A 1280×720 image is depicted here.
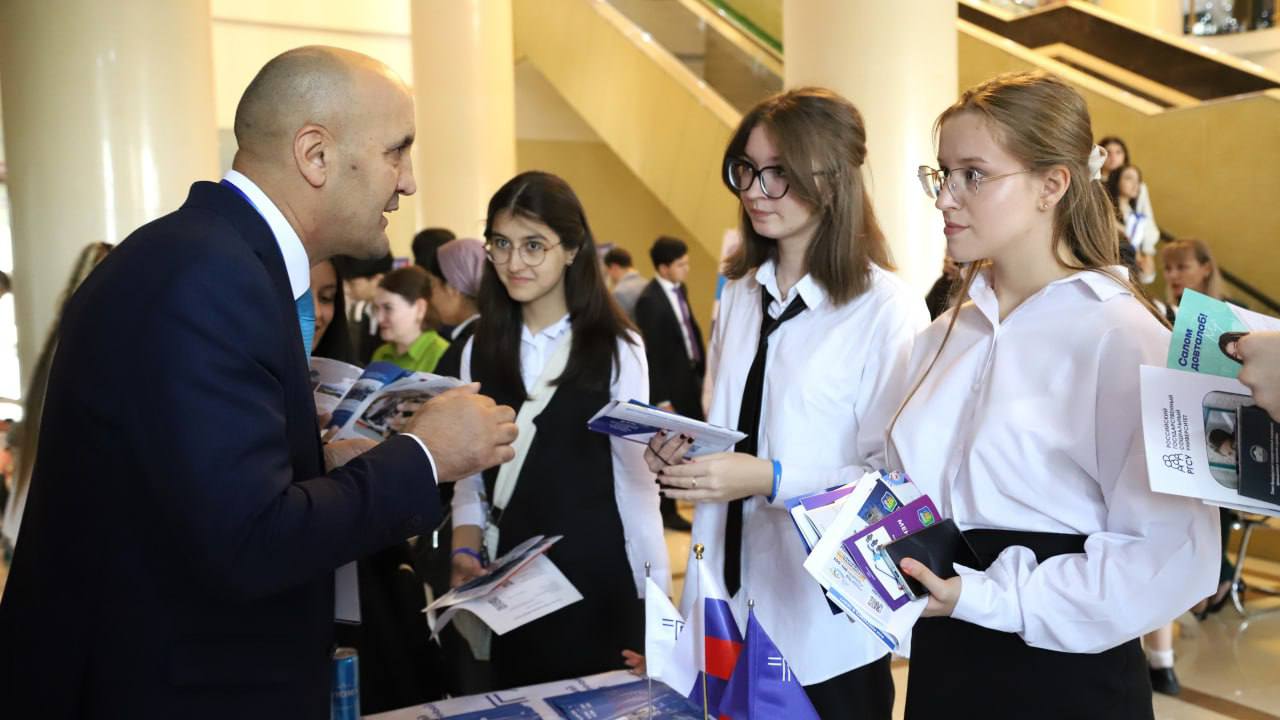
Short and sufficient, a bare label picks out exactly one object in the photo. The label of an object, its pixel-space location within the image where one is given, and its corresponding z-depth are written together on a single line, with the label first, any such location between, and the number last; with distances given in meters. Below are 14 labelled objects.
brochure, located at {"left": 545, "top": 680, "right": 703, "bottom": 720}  2.01
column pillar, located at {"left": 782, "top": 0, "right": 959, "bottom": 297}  5.73
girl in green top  4.93
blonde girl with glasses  1.69
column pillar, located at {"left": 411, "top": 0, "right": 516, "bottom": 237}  10.30
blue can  1.83
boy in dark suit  8.08
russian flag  1.82
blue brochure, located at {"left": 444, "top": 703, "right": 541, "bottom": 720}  2.01
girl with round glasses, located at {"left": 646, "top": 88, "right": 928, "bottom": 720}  2.31
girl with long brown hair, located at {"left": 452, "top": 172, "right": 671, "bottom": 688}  2.83
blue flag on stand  1.74
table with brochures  2.03
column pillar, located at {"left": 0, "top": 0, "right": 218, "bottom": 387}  4.18
